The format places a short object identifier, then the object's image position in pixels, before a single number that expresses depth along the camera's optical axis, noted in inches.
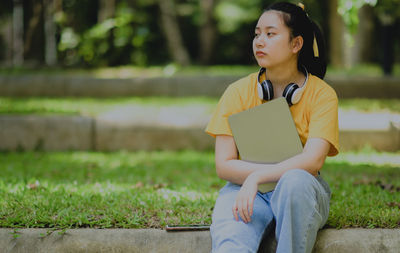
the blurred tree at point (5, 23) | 579.1
